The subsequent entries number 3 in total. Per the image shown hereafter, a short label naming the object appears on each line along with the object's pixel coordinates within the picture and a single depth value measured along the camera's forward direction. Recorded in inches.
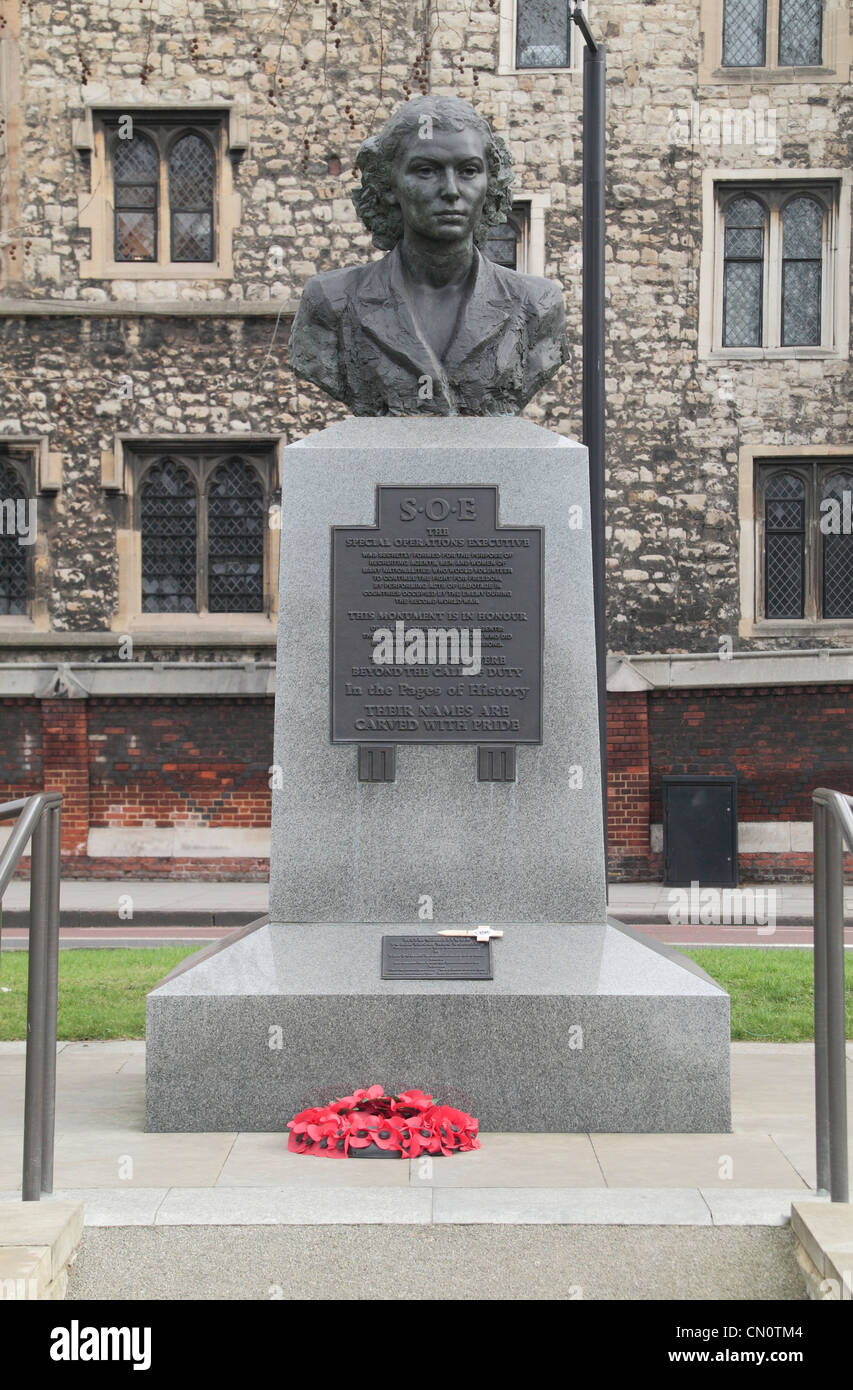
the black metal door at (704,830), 754.8
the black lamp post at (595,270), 497.4
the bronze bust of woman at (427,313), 255.4
